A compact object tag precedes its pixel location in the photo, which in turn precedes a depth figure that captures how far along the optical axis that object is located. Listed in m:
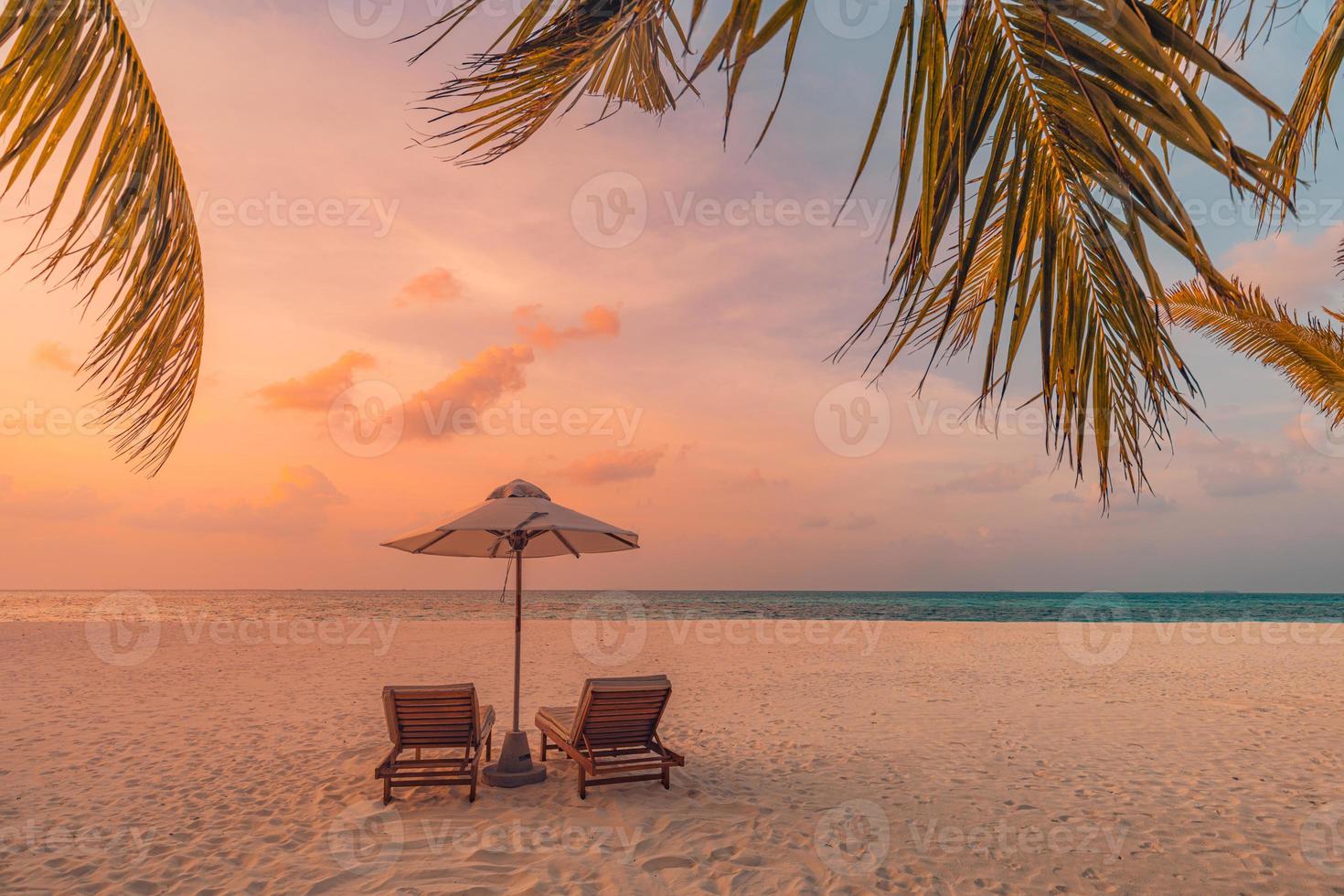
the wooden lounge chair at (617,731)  5.62
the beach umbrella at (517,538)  5.80
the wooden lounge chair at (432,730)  5.48
